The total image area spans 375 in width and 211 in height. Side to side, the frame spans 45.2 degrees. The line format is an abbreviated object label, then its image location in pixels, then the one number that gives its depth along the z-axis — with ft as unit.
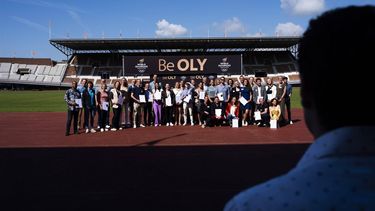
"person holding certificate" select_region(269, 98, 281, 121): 56.90
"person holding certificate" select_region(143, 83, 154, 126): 61.62
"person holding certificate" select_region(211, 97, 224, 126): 60.13
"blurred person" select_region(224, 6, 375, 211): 3.71
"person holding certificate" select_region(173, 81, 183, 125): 62.64
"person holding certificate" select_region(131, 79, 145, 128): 60.53
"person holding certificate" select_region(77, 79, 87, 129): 53.99
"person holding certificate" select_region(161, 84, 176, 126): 62.23
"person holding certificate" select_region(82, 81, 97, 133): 54.08
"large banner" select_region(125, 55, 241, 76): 76.48
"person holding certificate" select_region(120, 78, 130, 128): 59.34
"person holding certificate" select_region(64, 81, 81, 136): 51.47
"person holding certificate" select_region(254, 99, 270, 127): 59.14
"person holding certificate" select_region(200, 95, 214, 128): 60.18
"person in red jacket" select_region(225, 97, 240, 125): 60.59
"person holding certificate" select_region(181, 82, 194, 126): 62.28
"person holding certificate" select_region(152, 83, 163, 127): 61.77
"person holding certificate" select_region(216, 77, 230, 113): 61.21
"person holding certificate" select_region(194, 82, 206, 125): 62.28
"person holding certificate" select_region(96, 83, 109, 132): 55.52
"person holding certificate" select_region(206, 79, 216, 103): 61.52
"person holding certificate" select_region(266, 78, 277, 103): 59.77
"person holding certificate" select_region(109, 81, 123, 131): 57.10
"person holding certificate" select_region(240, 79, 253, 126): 60.49
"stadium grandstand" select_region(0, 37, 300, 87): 221.87
